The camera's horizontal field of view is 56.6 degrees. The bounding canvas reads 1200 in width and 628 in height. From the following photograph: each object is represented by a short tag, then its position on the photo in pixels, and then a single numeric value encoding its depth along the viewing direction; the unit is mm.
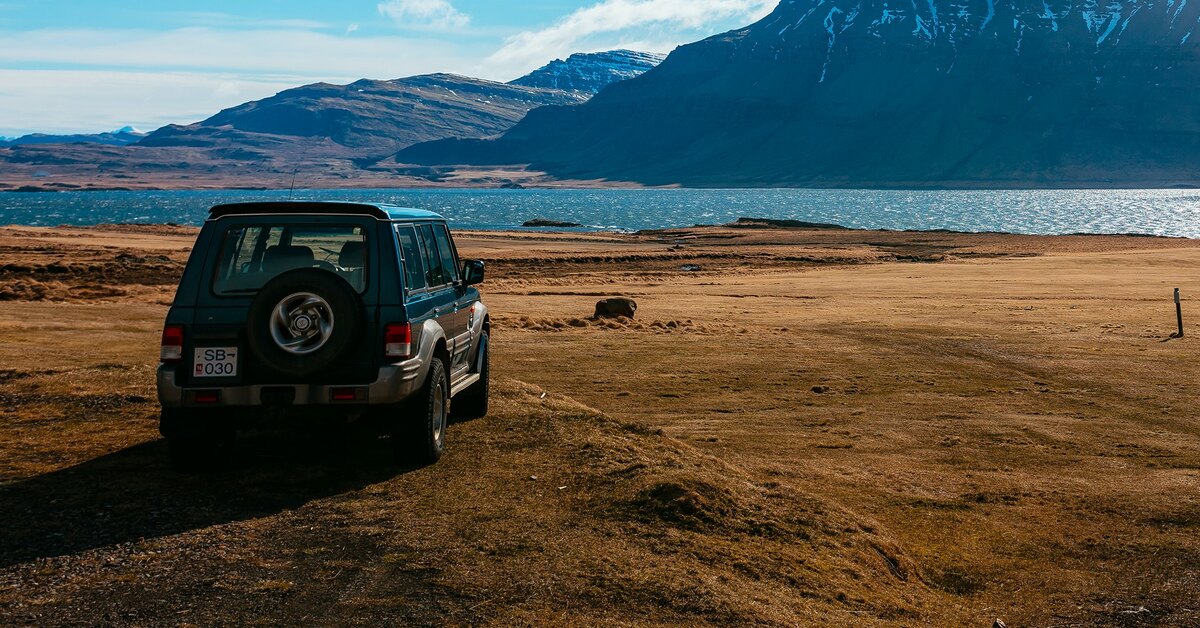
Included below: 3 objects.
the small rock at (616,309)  30234
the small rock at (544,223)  122188
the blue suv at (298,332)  8938
